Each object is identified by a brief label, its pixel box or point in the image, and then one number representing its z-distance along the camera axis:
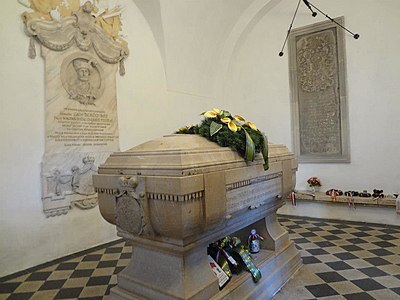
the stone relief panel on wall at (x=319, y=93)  4.62
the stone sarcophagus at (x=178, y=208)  1.62
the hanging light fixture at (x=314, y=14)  4.44
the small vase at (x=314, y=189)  4.80
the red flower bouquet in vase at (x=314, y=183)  4.73
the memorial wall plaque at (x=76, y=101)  3.22
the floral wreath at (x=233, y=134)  2.06
